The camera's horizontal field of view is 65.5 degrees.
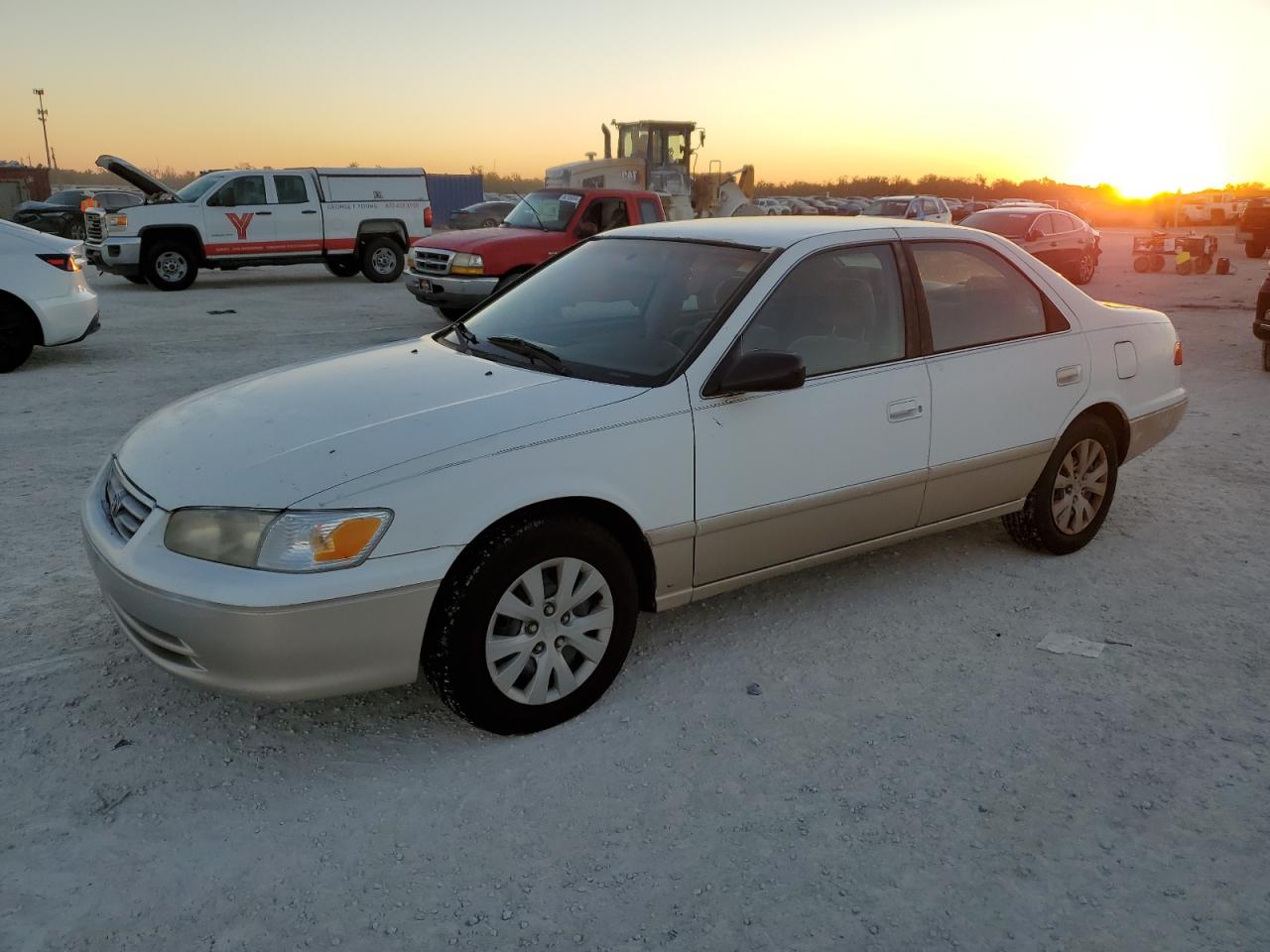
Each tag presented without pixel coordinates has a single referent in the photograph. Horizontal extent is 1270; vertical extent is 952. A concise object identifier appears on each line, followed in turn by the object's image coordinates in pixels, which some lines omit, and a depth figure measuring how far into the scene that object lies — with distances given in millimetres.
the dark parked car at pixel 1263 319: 9297
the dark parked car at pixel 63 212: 24844
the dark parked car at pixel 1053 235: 18125
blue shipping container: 46438
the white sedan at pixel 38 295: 8773
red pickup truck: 11617
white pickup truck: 16188
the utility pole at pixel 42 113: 78300
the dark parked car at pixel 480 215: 31516
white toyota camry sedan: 2842
